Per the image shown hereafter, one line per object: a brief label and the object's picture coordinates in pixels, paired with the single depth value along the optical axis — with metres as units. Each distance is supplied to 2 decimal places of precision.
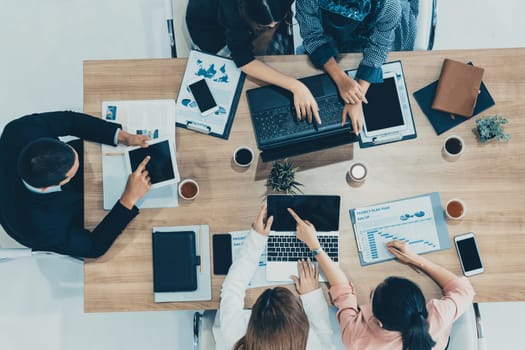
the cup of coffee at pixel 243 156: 1.85
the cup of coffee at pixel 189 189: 1.83
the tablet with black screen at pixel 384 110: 1.88
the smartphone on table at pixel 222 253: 1.82
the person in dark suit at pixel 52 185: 1.67
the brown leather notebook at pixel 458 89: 1.85
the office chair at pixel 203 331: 1.98
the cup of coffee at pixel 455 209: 1.80
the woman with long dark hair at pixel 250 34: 1.67
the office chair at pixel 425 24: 2.13
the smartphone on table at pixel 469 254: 1.80
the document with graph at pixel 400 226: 1.83
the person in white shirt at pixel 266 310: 1.59
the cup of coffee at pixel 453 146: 1.85
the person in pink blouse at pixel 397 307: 1.59
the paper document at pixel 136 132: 1.86
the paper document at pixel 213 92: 1.88
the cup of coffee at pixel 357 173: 1.84
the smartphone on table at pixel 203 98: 1.88
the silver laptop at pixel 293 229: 1.83
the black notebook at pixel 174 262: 1.79
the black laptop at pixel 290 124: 1.81
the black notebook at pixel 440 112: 1.88
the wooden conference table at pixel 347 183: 1.81
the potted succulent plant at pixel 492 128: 1.81
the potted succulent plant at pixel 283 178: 1.81
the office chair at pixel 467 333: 1.90
